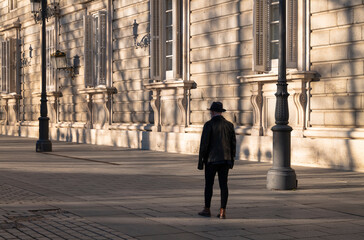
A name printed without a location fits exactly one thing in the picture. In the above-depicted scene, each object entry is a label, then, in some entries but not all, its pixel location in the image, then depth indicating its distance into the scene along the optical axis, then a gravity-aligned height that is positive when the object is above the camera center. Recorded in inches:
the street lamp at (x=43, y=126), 810.8 -12.1
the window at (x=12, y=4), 1346.0 +231.7
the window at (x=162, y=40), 824.3 +95.8
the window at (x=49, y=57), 1149.2 +106.1
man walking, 325.1 -17.6
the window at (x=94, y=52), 976.9 +97.4
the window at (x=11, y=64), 1333.7 +108.5
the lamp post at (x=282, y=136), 430.3 -13.7
